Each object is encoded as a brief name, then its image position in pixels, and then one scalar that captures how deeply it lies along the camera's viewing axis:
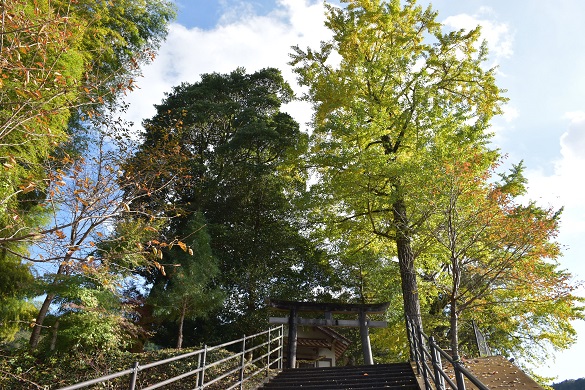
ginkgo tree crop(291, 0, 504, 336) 10.02
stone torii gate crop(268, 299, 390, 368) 11.77
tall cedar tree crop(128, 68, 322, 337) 17.97
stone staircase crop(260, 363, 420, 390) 6.77
